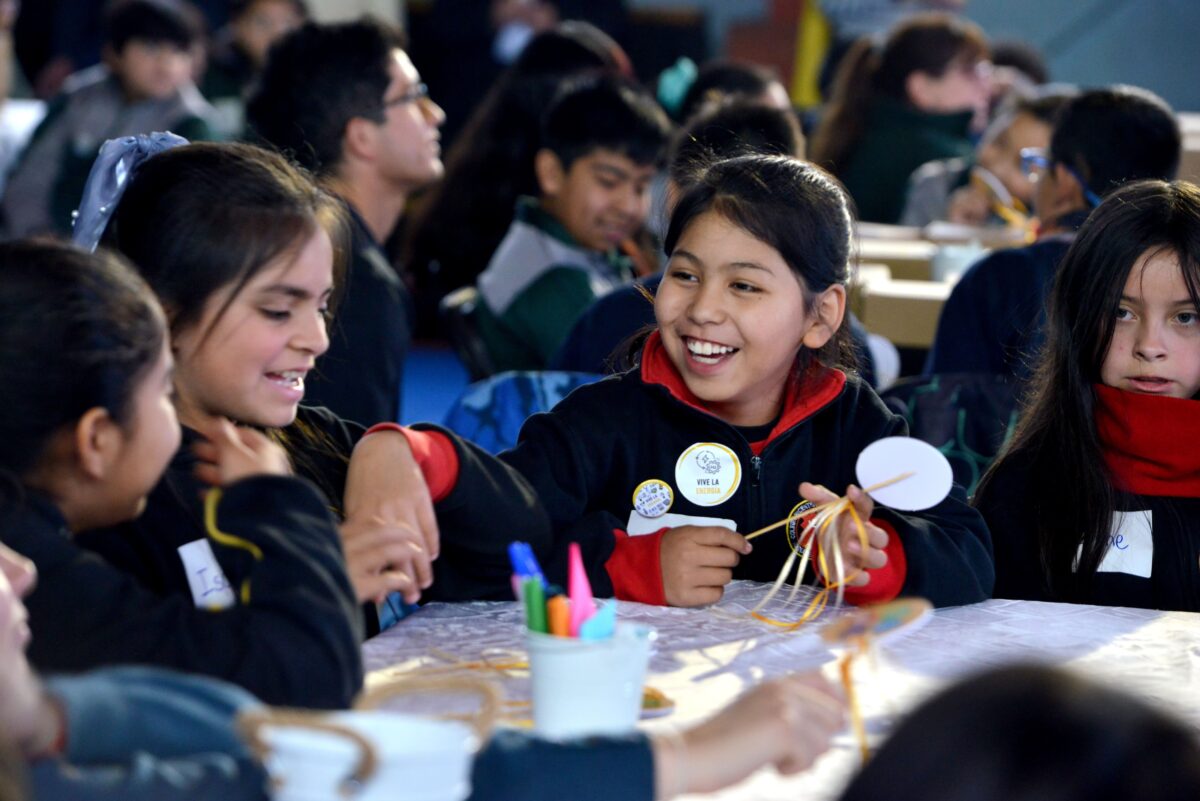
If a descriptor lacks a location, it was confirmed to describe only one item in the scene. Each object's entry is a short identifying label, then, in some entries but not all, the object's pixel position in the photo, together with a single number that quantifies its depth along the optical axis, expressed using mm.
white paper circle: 2756
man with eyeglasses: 3836
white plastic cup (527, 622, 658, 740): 2455
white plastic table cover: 2580
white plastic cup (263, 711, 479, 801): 2254
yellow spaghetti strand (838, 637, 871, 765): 2480
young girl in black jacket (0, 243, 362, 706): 2458
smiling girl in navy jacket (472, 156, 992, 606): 2837
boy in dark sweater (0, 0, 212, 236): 6411
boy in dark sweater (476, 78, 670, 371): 3950
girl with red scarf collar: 2925
